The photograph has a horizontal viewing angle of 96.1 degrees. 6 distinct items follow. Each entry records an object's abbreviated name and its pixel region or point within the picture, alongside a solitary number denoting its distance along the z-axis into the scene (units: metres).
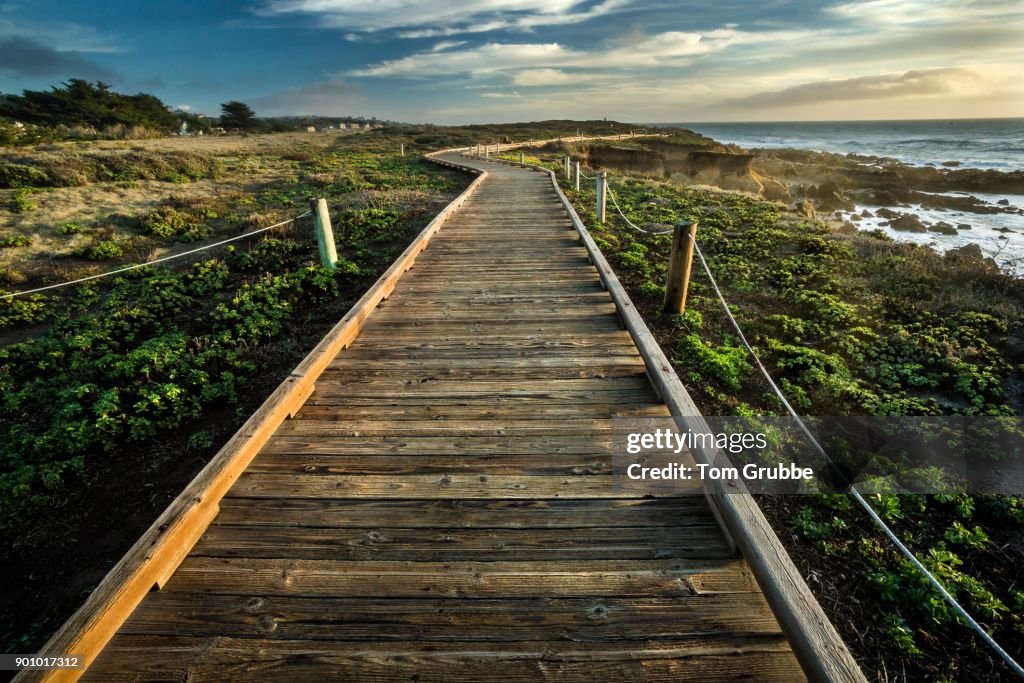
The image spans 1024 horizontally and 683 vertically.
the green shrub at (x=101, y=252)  9.64
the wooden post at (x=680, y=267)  5.67
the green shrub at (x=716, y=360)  5.06
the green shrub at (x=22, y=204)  11.39
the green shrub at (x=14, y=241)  9.70
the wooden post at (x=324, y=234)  7.19
